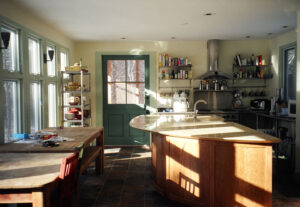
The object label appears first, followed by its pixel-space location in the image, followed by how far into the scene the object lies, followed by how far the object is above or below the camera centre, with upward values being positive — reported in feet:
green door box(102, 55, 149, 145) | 23.57 +0.26
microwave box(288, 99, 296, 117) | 16.52 -0.70
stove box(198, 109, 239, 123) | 21.60 -1.41
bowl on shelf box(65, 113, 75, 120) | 18.83 -1.18
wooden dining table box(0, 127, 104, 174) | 10.04 -1.82
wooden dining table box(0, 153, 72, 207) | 6.65 -2.01
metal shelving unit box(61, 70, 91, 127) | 18.78 -0.49
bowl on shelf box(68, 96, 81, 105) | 19.03 -0.09
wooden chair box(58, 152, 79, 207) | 7.22 -2.27
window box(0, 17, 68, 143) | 12.85 +0.88
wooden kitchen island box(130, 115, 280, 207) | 9.54 -2.51
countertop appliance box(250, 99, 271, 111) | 21.62 -0.59
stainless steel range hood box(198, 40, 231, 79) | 22.17 +2.92
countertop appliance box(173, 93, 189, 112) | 20.59 -0.69
